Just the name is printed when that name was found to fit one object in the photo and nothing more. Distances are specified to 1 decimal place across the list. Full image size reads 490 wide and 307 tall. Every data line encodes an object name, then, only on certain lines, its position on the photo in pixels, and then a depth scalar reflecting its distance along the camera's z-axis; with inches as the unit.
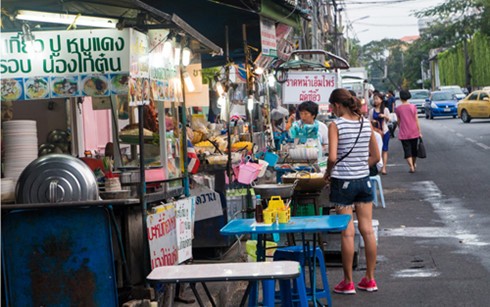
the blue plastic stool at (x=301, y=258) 310.3
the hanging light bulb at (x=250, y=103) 522.6
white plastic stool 544.3
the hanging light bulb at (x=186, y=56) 335.6
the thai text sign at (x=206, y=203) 395.2
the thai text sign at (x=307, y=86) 661.9
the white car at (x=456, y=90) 2156.0
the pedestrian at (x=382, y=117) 802.5
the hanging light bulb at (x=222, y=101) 476.7
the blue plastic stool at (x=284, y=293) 268.4
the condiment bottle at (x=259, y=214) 298.8
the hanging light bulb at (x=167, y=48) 300.8
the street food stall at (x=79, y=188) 256.8
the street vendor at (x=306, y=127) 510.6
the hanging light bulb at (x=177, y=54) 321.4
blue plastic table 280.1
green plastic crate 410.9
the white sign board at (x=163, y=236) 283.7
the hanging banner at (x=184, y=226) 313.7
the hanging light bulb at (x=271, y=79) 736.7
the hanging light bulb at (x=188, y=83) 372.3
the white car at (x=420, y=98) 2375.0
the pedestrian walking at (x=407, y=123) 772.0
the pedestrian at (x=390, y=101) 1270.9
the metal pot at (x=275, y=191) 345.7
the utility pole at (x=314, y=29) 1290.0
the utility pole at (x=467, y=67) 2813.2
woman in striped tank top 335.6
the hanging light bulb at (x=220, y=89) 480.7
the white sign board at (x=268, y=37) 474.9
